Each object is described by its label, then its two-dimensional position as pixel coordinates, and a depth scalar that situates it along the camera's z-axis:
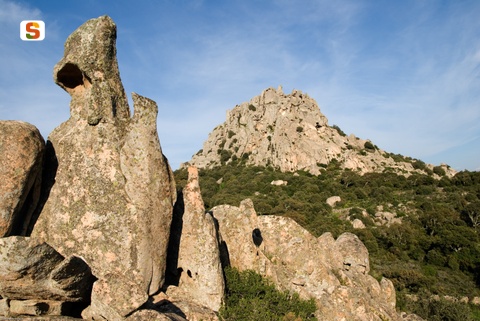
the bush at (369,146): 80.65
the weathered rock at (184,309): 7.05
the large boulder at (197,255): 8.49
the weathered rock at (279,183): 63.66
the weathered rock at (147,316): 5.77
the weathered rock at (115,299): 5.89
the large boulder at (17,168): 6.88
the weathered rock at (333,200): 55.00
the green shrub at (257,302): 8.33
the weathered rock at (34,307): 6.09
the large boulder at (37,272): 5.71
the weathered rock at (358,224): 43.98
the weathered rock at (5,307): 6.15
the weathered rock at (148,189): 7.58
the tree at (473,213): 46.89
